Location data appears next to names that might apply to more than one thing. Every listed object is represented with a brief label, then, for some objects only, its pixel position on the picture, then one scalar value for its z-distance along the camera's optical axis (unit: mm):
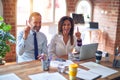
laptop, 2086
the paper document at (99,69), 1761
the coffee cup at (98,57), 2072
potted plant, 1631
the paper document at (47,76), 1565
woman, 2460
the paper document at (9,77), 1540
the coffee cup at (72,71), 1483
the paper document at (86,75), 1615
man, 2238
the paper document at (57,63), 1906
